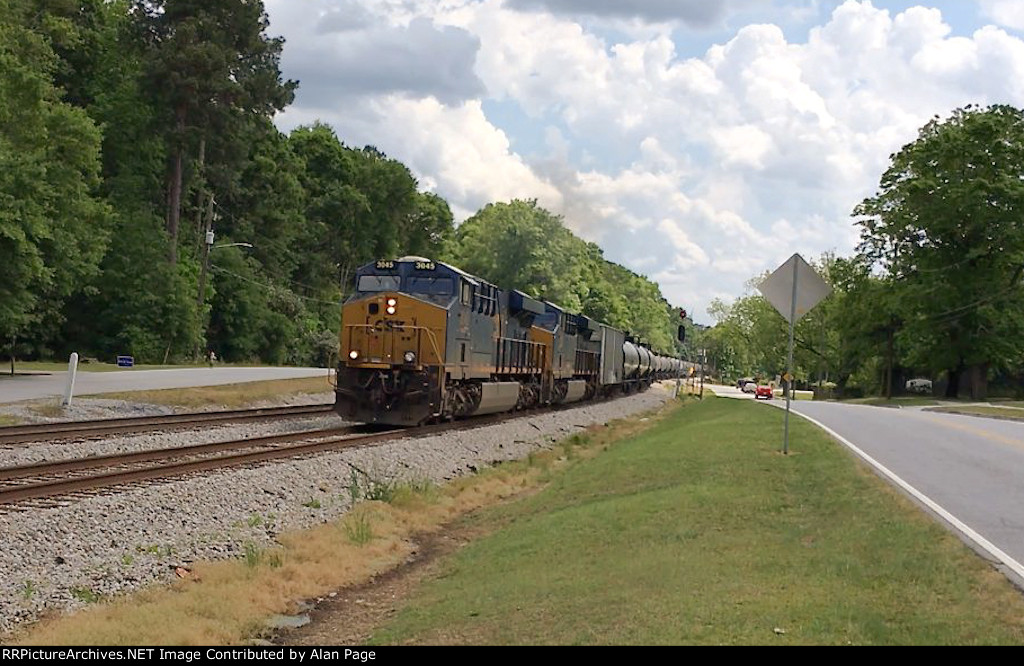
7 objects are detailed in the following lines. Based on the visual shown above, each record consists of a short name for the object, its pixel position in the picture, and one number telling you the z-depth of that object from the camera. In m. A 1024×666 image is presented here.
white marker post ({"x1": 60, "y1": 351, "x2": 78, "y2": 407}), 24.34
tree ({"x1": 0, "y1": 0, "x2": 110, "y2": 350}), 31.45
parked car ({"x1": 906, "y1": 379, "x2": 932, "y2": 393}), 70.56
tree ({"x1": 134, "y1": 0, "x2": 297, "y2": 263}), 52.16
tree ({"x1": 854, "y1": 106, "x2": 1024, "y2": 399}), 51.91
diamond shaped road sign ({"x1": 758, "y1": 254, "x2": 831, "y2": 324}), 16.70
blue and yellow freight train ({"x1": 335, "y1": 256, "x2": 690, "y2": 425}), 22.80
